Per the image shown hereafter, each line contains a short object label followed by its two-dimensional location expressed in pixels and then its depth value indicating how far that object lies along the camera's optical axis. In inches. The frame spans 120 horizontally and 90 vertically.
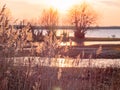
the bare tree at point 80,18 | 2837.1
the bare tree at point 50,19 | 2662.4
